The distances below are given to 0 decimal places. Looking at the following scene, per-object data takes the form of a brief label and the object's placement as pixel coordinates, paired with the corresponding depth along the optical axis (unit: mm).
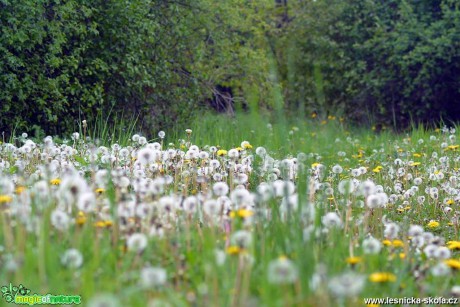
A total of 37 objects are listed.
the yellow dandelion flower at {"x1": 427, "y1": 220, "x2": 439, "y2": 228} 9003
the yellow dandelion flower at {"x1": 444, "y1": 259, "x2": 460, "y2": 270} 5333
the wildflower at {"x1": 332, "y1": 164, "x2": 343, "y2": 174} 10703
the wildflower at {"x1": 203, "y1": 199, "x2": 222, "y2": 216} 5774
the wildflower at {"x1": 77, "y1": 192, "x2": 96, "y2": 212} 5356
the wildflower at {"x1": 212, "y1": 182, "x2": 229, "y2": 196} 6641
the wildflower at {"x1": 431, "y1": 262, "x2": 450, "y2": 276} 5107
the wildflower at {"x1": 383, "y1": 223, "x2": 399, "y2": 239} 6177
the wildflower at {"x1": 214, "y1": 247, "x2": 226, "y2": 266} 4667
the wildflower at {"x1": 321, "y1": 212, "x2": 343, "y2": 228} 6273
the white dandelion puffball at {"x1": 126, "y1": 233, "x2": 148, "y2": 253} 4992
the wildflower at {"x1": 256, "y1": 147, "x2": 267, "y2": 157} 10114
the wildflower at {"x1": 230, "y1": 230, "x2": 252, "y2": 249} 4712
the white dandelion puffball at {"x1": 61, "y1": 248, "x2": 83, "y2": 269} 4827
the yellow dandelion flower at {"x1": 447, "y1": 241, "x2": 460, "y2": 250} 6319
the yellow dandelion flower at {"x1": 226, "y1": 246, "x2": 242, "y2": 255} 4752
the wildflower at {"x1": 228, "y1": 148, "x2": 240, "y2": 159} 9781
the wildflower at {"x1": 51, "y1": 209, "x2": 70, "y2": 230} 5157
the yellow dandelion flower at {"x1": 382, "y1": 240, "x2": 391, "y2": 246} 6600
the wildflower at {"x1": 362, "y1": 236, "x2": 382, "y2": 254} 5498
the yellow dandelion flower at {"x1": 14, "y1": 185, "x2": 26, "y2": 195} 5825
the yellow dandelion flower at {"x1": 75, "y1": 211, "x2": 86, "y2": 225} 5303
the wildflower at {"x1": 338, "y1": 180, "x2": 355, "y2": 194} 6223
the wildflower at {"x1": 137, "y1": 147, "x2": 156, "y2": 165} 6882
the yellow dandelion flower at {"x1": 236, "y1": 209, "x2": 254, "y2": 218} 5609
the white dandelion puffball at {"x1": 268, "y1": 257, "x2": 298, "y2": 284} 3744
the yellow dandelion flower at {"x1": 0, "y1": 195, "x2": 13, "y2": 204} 5424
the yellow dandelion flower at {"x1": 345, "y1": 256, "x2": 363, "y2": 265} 5241
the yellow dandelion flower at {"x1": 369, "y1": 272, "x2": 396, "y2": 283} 4919
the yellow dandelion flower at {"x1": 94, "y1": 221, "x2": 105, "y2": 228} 5600
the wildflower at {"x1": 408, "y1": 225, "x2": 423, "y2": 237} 6035
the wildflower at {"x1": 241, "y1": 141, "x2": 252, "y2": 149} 10901
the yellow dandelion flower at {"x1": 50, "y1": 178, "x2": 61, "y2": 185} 7924
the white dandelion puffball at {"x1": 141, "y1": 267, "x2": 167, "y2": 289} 4091
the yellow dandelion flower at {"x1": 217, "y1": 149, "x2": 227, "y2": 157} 10575
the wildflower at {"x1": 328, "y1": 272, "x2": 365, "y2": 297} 3733
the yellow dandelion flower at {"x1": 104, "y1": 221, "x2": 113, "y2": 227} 5691
